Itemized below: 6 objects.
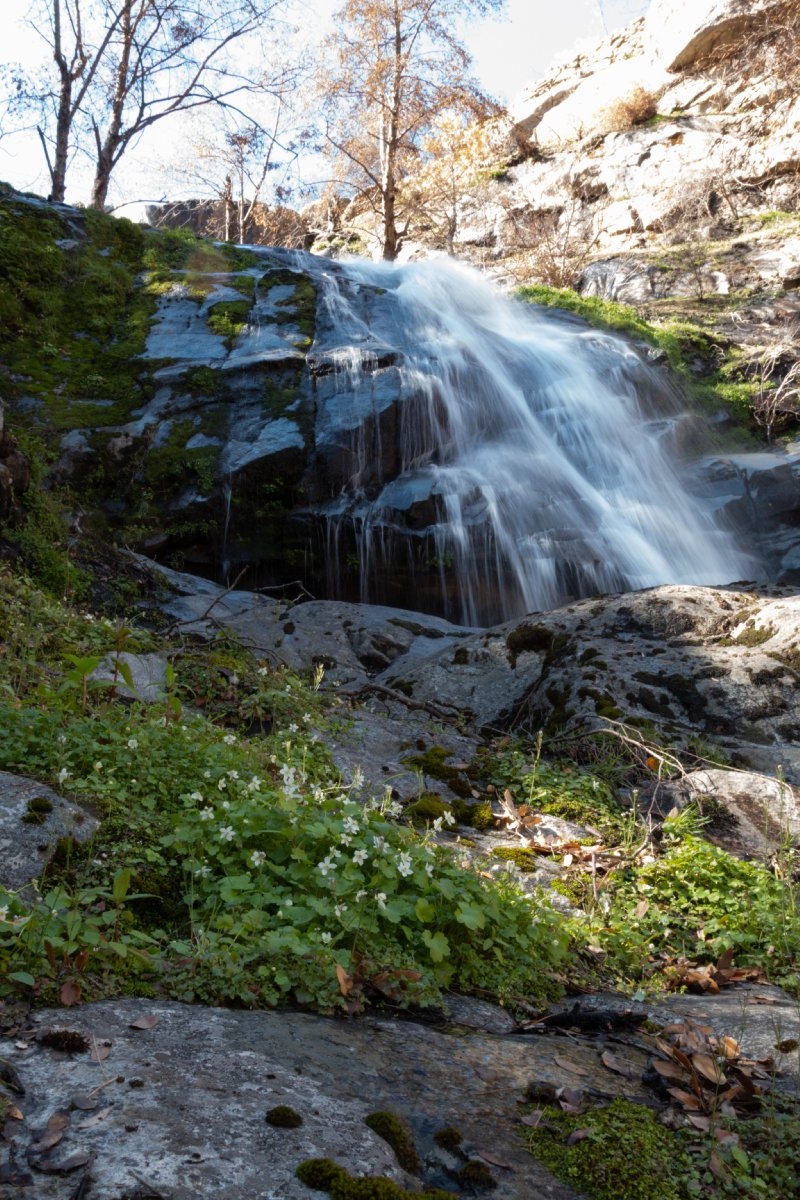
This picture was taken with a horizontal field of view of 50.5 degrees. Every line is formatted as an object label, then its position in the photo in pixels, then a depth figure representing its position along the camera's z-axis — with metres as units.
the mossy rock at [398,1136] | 1.71
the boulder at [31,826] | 2.55
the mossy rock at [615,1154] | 1.76
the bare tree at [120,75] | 16.95
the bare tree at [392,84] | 21.02
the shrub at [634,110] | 25.19
